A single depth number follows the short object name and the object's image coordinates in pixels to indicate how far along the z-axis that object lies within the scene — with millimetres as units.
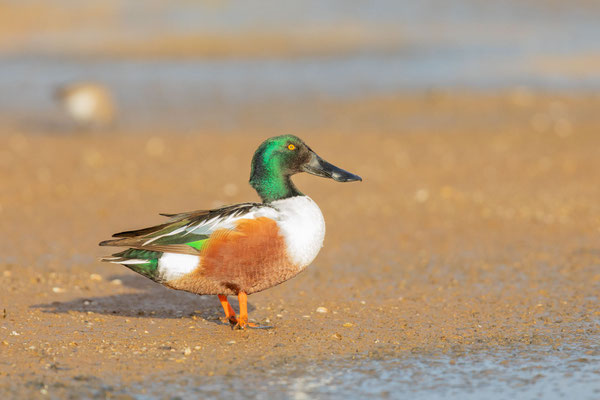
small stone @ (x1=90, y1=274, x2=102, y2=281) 14034
